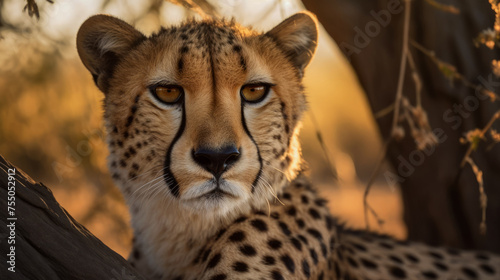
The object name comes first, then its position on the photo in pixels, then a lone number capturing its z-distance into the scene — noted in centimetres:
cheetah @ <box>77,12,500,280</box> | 376
